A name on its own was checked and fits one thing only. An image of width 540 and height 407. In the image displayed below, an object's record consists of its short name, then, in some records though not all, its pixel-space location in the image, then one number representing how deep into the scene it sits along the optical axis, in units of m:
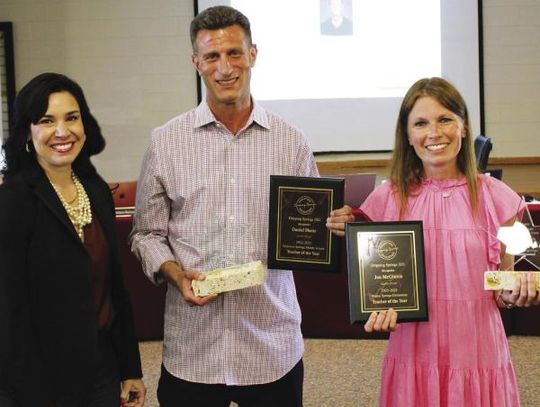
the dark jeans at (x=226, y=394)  2.04
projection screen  6.32
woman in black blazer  1.73
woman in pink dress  1.96
